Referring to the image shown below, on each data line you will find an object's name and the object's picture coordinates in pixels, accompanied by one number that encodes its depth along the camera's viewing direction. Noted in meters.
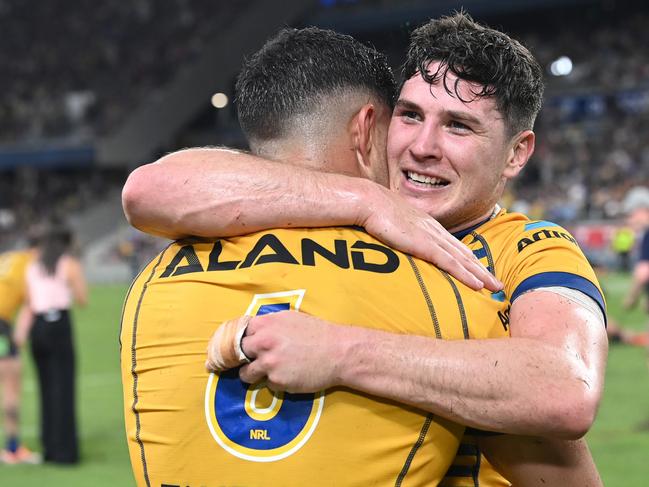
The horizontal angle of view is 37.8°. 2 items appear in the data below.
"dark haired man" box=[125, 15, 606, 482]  2.10
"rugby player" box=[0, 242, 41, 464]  8.95
